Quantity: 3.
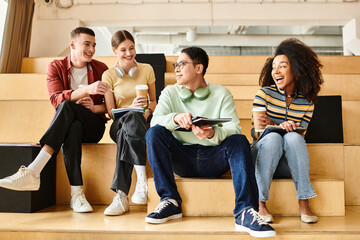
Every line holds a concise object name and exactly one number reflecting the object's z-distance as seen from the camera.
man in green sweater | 1.55
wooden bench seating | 2.08
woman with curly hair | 1.68
